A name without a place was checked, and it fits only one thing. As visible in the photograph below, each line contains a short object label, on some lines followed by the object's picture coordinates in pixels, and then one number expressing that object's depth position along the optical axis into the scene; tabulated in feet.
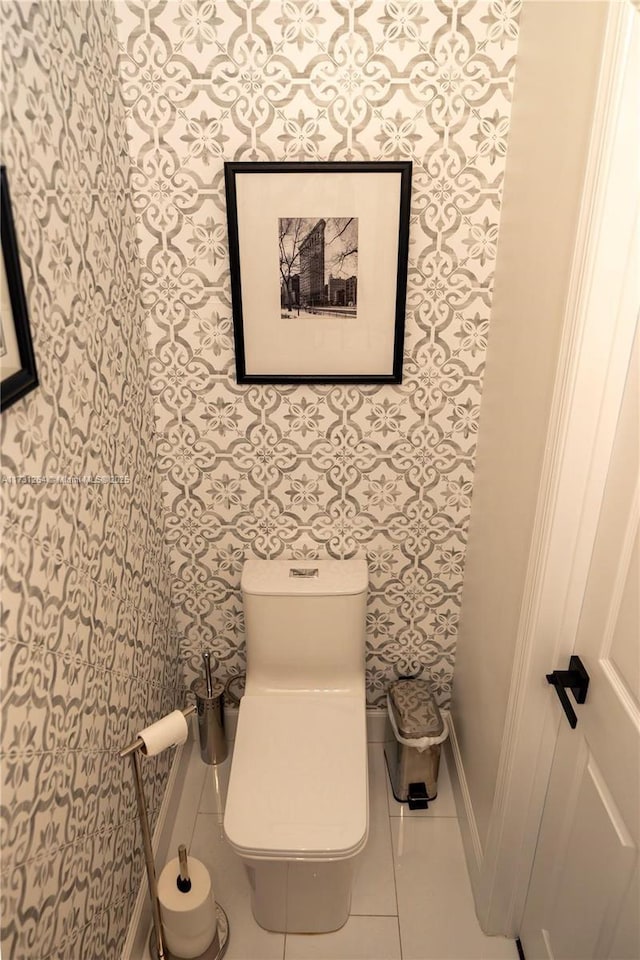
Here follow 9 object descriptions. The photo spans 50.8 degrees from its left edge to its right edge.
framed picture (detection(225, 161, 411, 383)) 5.51
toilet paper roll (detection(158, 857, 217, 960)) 5.40
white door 3.87
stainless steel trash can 6.86
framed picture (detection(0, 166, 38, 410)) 3.45
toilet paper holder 4.71
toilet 5.35
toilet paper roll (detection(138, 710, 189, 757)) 4.65
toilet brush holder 7.36
